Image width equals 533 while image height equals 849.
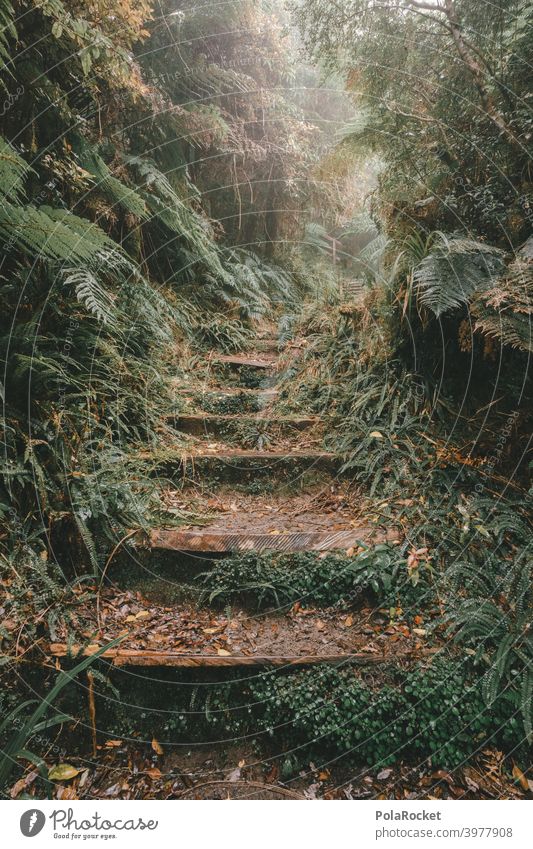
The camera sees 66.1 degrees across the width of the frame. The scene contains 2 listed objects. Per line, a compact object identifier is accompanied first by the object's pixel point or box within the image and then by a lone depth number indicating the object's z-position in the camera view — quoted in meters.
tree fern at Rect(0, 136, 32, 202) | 2.18
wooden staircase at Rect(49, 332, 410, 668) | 1.95
